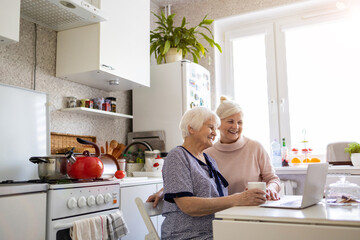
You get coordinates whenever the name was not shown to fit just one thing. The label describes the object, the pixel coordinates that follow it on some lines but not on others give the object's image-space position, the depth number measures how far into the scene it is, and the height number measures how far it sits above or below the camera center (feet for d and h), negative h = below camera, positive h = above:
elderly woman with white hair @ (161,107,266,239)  4.85 -0.59
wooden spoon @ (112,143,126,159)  10.69 +0.00
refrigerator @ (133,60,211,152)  11.03 +1.65
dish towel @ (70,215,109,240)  6.12 -1.42
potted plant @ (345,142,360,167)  9.96 -0.22
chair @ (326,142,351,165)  10.71 -0.28
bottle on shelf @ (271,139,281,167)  11.61 -0.23
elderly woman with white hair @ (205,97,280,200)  6.98 -0.16
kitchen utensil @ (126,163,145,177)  10.43 -0.55
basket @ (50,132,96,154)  8.68 +0.19
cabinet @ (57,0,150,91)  8.62 +2.59
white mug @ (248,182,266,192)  4.84 -0.53
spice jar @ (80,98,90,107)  9.43 +1.31
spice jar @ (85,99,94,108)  9.50 +1.29
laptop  4.30 -0.57
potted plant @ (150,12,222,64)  11.76 +3.64
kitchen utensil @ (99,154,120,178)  8.66 -0.38
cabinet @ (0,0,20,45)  6.39 +2.45
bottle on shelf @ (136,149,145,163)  10.87 -0.22
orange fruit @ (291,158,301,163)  11.70 -0.47
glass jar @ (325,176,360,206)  4.74 -0.66
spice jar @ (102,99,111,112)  10.14 +1.28
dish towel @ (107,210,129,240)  6.76 -1.51
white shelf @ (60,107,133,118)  8.93 +1.06
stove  6.01 -0.95
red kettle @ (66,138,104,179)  6.88 -0.32
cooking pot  6.70 -0.29
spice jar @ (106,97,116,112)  10.46 +1.41
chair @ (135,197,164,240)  5.05 -1.01
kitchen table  3.48 -0.82
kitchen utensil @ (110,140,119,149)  10.69 +0.19
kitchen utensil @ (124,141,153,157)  10.74 +0.09
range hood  7.50 +3.17
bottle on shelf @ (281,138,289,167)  11.51 -0.23
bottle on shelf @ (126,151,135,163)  10.93 -0.26
